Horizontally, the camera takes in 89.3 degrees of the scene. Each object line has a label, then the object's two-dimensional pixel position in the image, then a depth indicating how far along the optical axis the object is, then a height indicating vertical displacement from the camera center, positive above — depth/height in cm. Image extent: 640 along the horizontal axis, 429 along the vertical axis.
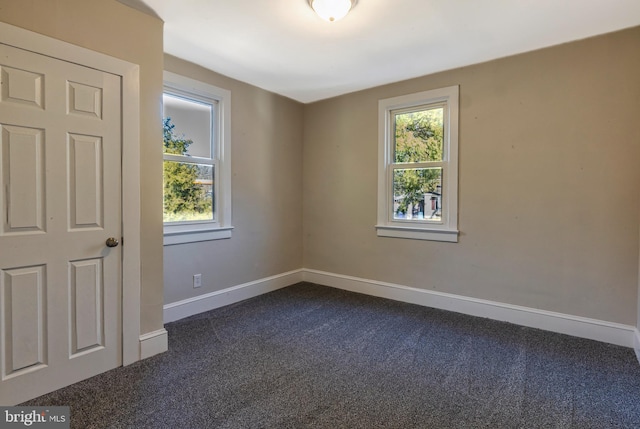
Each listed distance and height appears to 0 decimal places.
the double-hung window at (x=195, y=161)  307 +47
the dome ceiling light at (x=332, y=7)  210 +133
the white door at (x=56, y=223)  176 -9
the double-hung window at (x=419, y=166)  334 +48
